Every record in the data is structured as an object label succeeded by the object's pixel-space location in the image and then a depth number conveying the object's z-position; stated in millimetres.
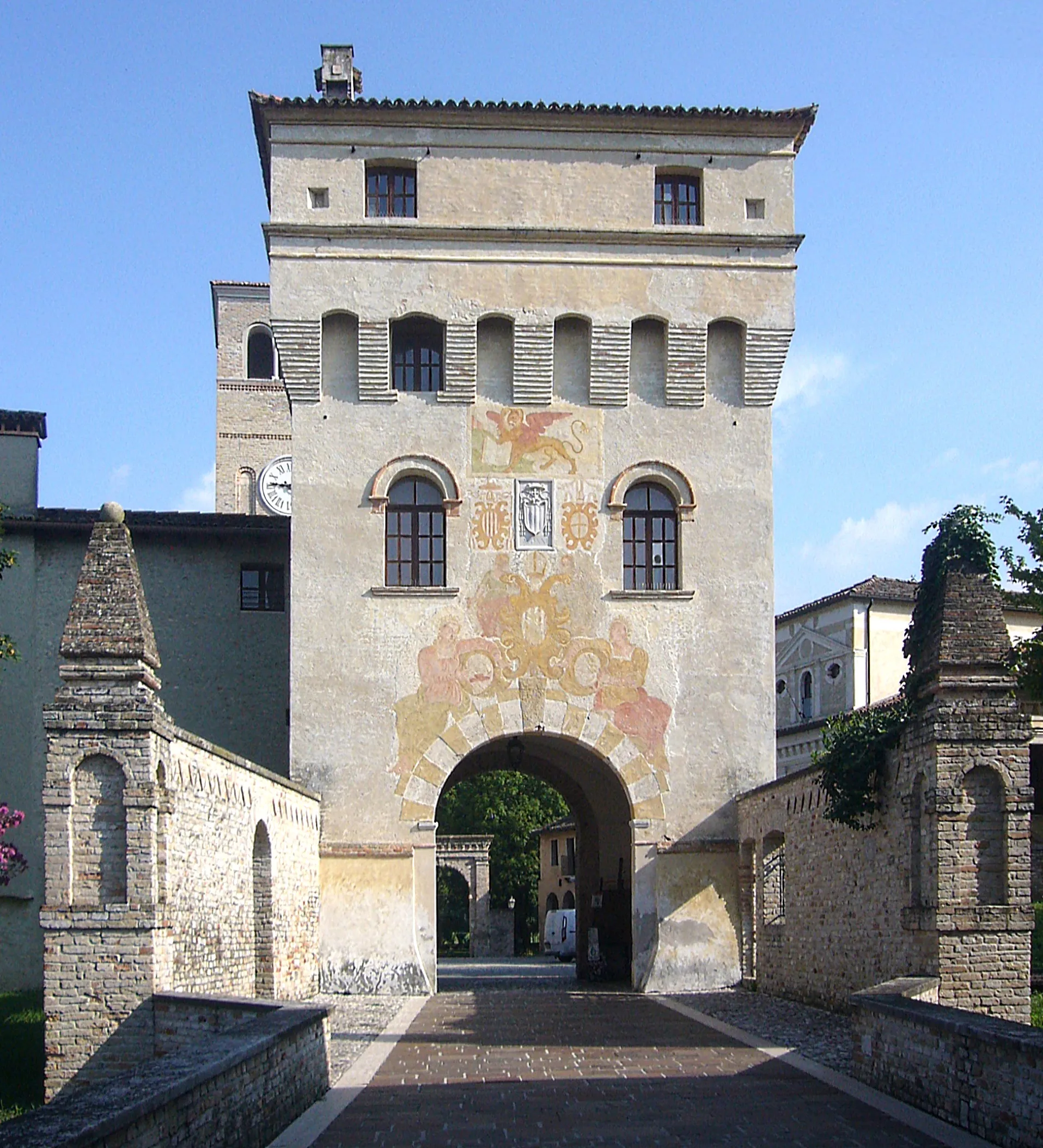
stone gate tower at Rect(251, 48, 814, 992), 23547
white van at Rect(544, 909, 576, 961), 42594
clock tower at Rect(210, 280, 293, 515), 48719
